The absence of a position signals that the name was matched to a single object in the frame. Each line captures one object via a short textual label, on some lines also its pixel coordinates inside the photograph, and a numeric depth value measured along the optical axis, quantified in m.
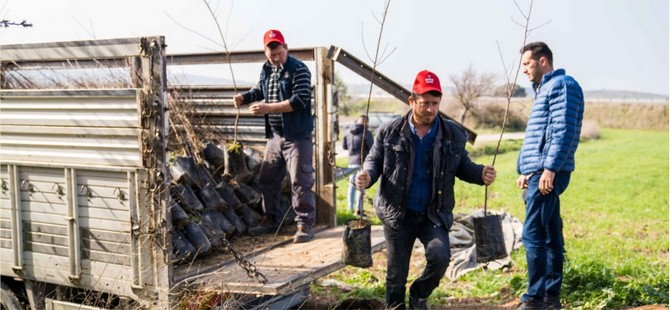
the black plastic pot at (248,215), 6.46
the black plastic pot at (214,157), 6.70
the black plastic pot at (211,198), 6.05
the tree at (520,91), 42.29
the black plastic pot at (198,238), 5.46
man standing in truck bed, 6.01
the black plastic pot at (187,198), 5.65
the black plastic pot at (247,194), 6.57
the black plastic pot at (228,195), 6.34
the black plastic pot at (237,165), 6.64
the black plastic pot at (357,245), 5.00
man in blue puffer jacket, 5.16
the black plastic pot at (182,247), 5.29
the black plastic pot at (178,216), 5.41
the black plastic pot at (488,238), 5.27
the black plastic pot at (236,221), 6.27
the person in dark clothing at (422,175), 4.79
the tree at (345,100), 41.91
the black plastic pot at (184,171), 5.85
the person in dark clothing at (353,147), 12.89
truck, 4.64
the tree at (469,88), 43.47
